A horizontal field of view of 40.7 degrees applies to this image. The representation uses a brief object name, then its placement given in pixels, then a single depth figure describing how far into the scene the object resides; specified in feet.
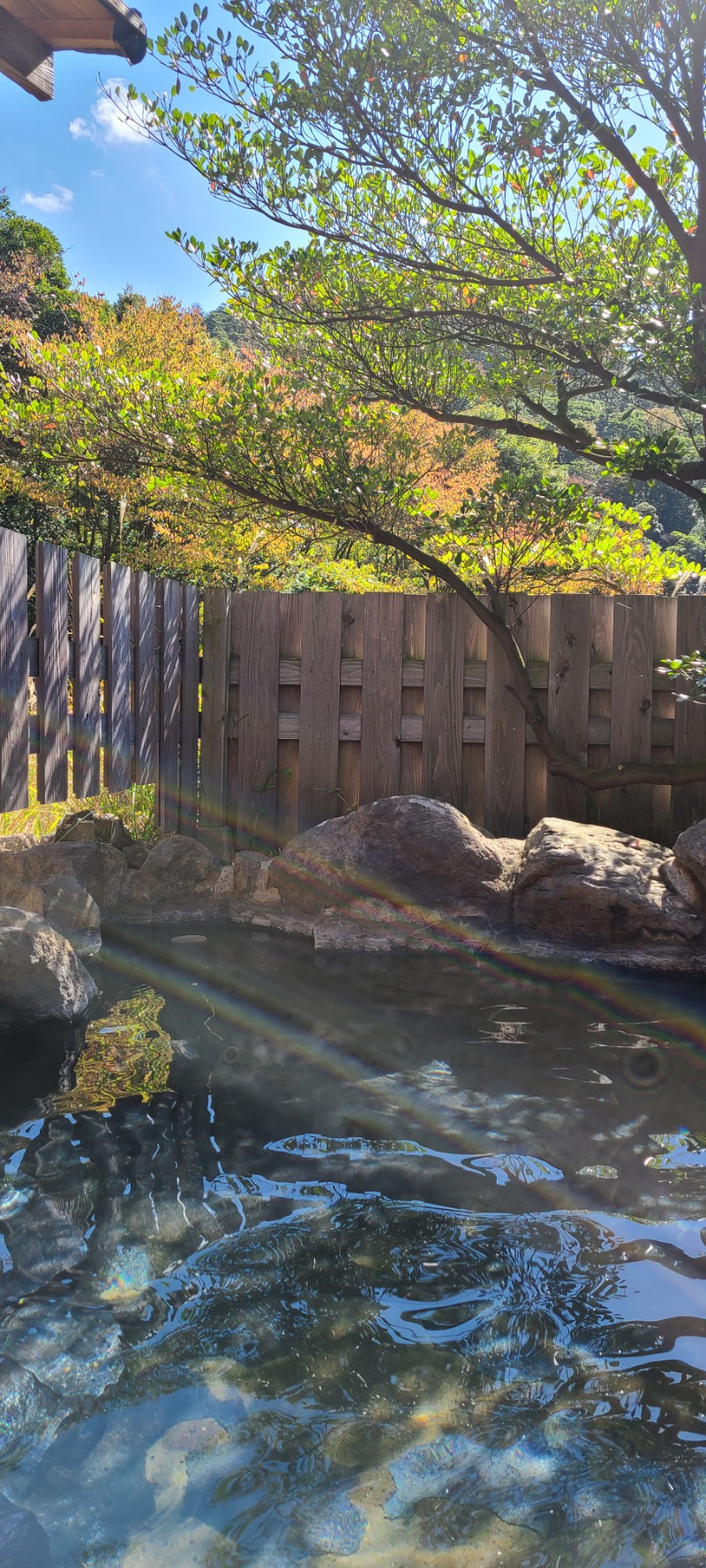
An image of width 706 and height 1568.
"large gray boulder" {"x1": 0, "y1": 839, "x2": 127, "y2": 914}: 17.04
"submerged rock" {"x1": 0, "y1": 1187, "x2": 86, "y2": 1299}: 7.05
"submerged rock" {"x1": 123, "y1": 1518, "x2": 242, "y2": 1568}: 4.93
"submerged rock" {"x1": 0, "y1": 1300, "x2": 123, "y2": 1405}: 6.11
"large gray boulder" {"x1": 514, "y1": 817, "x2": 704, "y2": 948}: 15.52
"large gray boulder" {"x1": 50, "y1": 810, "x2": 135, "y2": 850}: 19.19
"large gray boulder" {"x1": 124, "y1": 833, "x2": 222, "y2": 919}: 17.63
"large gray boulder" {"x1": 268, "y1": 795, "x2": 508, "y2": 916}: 16.67
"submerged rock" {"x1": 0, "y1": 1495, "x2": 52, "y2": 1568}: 4.93
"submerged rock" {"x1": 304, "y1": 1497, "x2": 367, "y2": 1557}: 5.02
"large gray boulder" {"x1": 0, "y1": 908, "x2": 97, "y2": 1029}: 11.62
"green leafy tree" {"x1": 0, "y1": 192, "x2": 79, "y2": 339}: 56.85
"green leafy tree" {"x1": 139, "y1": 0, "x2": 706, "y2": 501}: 14.78
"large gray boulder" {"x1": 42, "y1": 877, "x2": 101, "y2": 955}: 15.12
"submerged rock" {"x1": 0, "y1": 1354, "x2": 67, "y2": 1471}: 5.62
